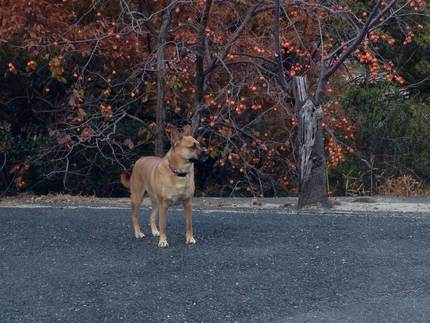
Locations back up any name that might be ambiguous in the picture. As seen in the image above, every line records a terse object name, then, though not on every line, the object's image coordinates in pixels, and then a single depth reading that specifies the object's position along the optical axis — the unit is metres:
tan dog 8.04
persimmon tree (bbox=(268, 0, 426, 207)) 10.81
